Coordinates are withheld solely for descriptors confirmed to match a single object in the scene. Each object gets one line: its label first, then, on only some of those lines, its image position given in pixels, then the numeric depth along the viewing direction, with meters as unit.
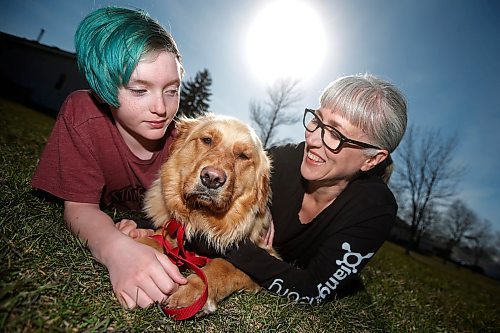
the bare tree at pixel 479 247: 53.60
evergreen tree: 32.28
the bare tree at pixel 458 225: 51.31
